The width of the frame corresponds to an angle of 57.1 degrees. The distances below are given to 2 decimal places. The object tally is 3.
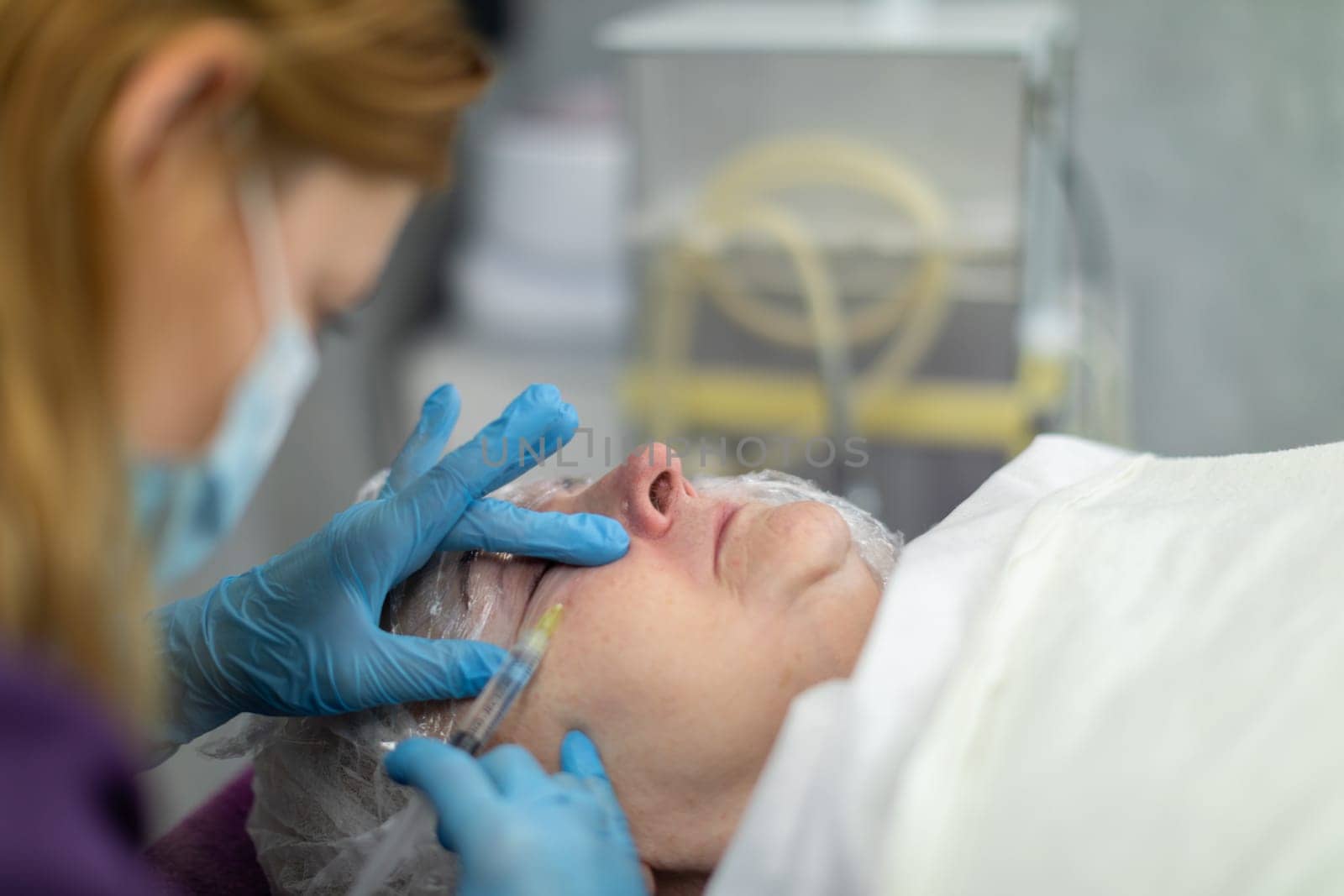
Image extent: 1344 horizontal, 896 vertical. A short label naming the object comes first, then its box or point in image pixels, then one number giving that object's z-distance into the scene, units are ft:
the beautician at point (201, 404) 1.96
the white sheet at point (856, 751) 2.23
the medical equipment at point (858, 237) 6.04
